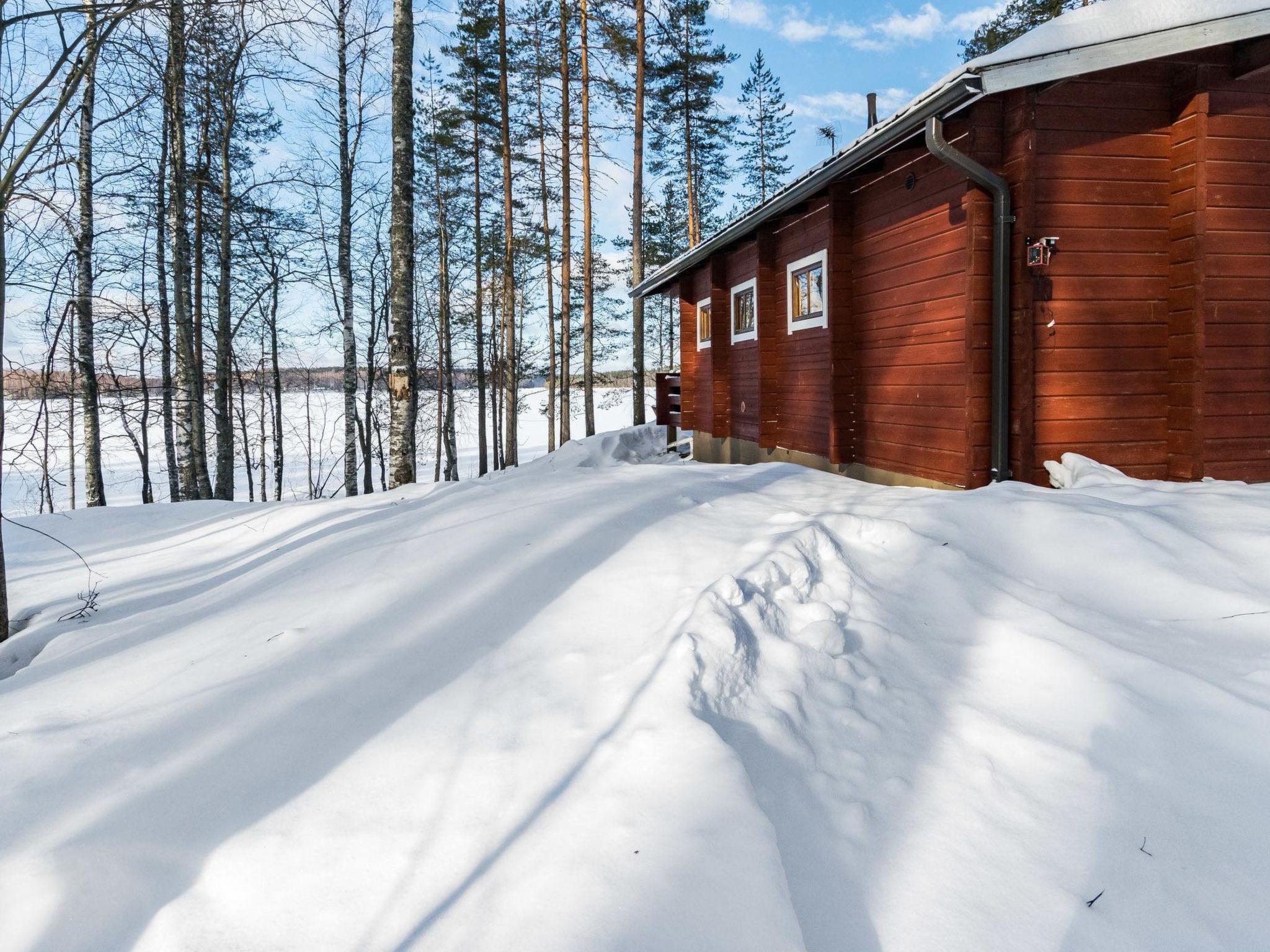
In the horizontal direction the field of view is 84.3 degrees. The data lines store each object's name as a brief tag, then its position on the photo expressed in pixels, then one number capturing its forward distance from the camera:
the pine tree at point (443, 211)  19.03
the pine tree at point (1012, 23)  14.90
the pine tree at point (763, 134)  25.53
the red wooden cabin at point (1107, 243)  4.81
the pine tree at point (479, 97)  16.24
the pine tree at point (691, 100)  17.02
